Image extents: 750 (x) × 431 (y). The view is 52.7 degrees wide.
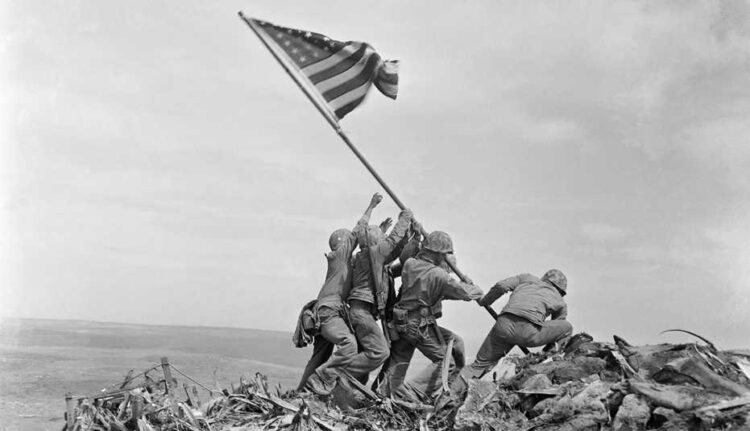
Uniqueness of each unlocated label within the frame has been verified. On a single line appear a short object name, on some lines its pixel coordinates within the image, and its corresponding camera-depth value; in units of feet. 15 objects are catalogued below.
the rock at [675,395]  25.02
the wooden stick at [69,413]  31.35
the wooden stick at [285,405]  30.75
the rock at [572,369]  30.73
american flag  39.34
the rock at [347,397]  35.88
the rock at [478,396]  29.63
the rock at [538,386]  29.25
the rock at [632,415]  25.36
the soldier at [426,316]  36.24
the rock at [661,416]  24.81
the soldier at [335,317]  37.04
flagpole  39.27
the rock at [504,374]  32.42
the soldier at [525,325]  36.37
